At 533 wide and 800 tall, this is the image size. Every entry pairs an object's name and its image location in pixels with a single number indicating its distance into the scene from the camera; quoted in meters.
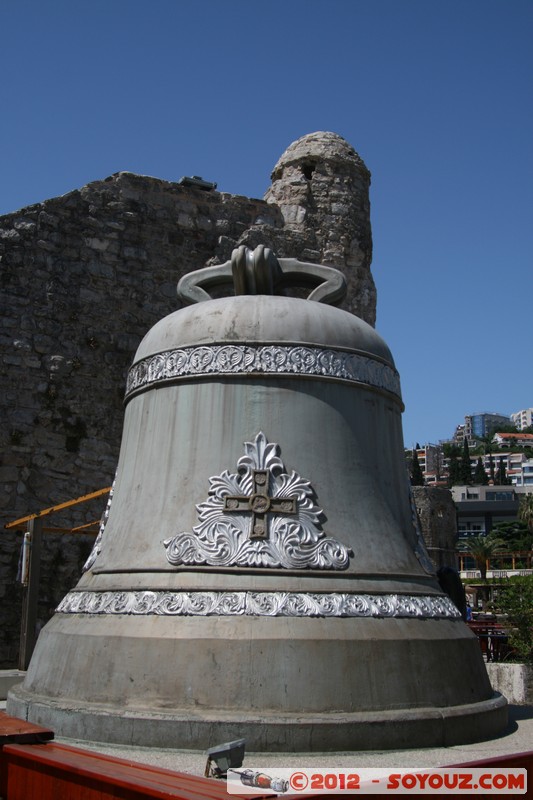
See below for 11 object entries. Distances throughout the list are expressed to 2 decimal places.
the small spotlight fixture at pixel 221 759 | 3.16
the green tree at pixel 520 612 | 7.55
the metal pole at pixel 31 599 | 7.58
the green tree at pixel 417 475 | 68.25
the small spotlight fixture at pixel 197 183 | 12.81
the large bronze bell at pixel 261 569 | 3.83
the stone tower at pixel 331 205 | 13.59
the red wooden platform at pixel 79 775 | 2.74
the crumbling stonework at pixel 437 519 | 29.28
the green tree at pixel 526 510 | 53.72
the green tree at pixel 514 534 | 62.91
